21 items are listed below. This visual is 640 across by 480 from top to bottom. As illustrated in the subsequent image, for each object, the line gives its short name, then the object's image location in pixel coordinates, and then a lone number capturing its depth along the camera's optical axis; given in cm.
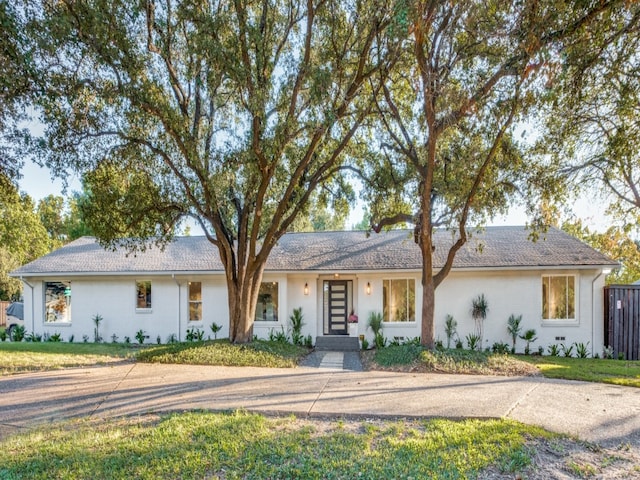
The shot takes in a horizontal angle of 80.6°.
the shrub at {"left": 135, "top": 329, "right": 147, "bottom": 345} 1388
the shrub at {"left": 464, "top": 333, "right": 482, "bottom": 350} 1265
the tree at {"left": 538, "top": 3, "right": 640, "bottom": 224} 552
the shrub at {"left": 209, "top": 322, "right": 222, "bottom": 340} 1371
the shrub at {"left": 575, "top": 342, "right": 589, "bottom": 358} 1224
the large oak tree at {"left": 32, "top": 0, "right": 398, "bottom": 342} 787
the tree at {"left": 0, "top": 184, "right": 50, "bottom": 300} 2414
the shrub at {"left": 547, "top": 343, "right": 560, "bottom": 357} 1245
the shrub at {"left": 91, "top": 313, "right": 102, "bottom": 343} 1423
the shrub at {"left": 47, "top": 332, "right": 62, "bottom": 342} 1423
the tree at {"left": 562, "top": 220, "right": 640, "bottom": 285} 1911
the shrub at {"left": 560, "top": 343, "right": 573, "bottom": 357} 1240
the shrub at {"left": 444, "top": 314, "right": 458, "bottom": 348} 1297
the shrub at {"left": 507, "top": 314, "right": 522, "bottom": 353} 1266
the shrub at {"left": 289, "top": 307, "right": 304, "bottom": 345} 1334
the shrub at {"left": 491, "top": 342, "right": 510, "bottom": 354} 1255
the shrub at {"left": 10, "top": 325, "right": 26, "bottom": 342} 1453
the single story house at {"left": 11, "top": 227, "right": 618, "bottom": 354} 1280
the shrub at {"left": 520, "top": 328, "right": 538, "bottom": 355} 1252
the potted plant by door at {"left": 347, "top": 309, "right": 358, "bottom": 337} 1334
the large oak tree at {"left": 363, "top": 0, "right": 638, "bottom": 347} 554
